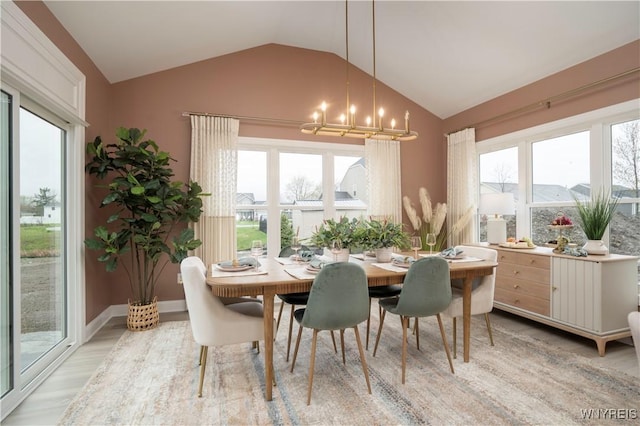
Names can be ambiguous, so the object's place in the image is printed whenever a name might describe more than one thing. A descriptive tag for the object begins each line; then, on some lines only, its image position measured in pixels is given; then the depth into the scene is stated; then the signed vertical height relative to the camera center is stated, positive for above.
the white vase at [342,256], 2.61 -0.34
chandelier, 2.61 +0.68
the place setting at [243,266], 2.31 -0.40
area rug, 1.92 -1.17
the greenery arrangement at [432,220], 4.60 -0.10
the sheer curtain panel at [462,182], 4.56 +0.44
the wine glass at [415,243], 2.67 -0.24
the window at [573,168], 3.05 +0.48
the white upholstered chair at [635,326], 1.23 -0.43
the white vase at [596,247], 2.94 -0.31
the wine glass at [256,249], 2.56 -0.28
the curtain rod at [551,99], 2.97 +1.21
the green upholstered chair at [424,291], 2.32 -0.56
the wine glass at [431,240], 2.67 -0.22
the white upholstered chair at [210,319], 2.07 -0.69
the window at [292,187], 4.38 +0.36
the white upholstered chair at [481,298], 2.71 -0.72
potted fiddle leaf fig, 3.10 +0.09
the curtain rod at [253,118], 3.99 +1.21
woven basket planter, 3.32 -1.05
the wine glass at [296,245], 2.78 -0.27
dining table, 2.03 -0.44
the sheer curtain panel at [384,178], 4.76 +0.51
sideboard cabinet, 2.78 -0.71
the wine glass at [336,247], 2.58 -0.27
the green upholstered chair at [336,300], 2.03 -0.54
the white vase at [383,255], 2.77 -0.35
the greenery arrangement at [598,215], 2.98 -0.02
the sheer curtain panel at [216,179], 3.96 +0.42
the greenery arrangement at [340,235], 2.59 -0.17
